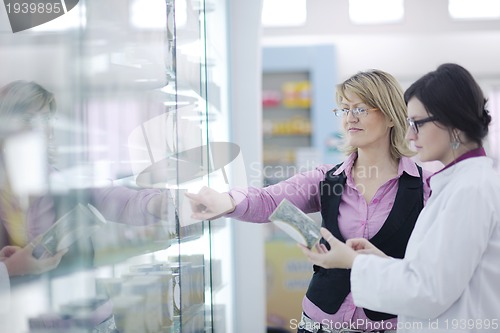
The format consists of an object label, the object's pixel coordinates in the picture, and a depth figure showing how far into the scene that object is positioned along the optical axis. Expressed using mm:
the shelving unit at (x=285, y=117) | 5688
